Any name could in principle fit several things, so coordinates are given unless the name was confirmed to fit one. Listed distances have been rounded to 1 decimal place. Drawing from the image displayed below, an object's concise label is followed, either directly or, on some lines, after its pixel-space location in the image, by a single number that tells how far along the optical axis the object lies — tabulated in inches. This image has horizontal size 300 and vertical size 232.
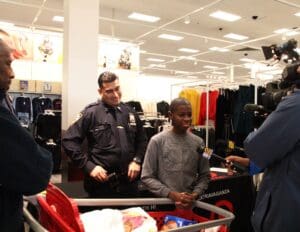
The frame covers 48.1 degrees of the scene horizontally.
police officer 99.3
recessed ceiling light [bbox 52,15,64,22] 377.4
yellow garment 277.7
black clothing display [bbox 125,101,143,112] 298.5
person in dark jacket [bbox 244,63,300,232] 69.2
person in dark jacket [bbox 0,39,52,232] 46.9
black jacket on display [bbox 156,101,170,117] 394.5
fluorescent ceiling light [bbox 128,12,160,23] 360.9
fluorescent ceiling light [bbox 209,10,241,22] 345.7
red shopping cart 53.2
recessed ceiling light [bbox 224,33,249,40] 436.5
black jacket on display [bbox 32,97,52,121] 315.3
